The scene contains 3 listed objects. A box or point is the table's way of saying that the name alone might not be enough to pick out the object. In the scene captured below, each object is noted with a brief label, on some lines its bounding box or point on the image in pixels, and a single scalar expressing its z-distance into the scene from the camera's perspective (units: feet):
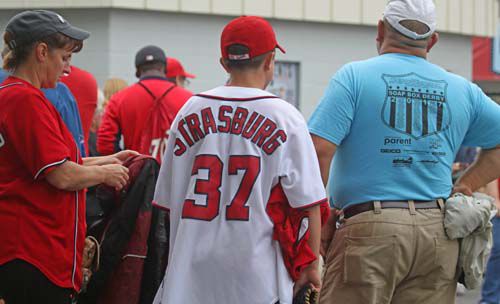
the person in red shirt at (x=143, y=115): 50.49
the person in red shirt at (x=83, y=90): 41.96
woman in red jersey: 26.73
